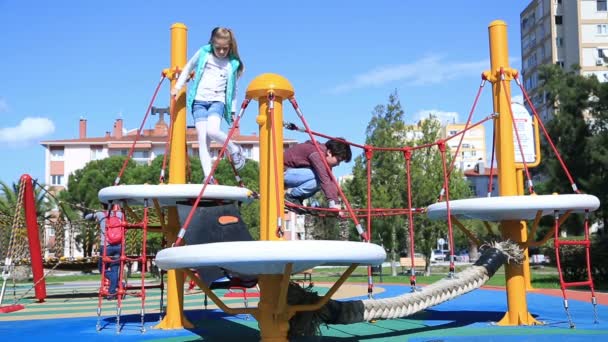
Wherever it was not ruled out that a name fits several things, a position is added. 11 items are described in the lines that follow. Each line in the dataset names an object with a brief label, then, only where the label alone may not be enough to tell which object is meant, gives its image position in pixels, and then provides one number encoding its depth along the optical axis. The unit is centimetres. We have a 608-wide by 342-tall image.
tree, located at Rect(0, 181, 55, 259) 4447
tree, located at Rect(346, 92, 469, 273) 2842
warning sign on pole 991
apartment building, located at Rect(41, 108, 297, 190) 8206
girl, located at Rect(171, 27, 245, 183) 775
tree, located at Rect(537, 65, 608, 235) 2136
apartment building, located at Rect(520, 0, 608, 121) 6350
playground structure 489
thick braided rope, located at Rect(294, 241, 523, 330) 639
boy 766
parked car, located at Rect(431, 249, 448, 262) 8230
